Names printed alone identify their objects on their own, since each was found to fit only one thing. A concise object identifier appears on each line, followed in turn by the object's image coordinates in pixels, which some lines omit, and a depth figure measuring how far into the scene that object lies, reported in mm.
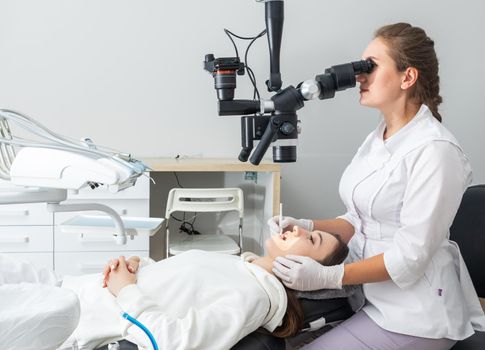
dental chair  1267
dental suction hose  1064
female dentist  1342
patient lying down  1188
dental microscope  1174
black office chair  1676
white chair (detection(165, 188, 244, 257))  2379
